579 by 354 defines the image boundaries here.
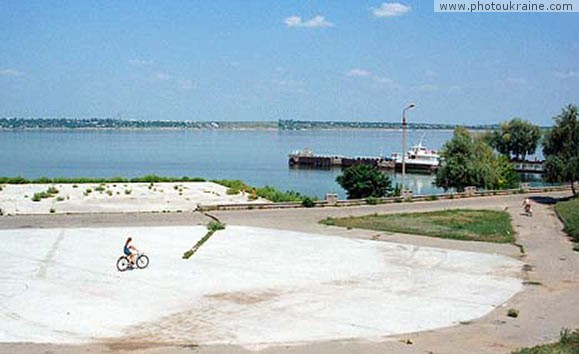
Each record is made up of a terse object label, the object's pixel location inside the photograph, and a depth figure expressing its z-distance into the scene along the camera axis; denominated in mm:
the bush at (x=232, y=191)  50241
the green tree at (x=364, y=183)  50062
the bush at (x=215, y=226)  31297
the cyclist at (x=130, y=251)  22766
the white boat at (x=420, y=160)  111000
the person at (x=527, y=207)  37844
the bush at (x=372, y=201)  41406
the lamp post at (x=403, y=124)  44750
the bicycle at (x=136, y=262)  22886
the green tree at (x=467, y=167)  56281
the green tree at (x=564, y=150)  43875
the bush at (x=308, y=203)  40031
